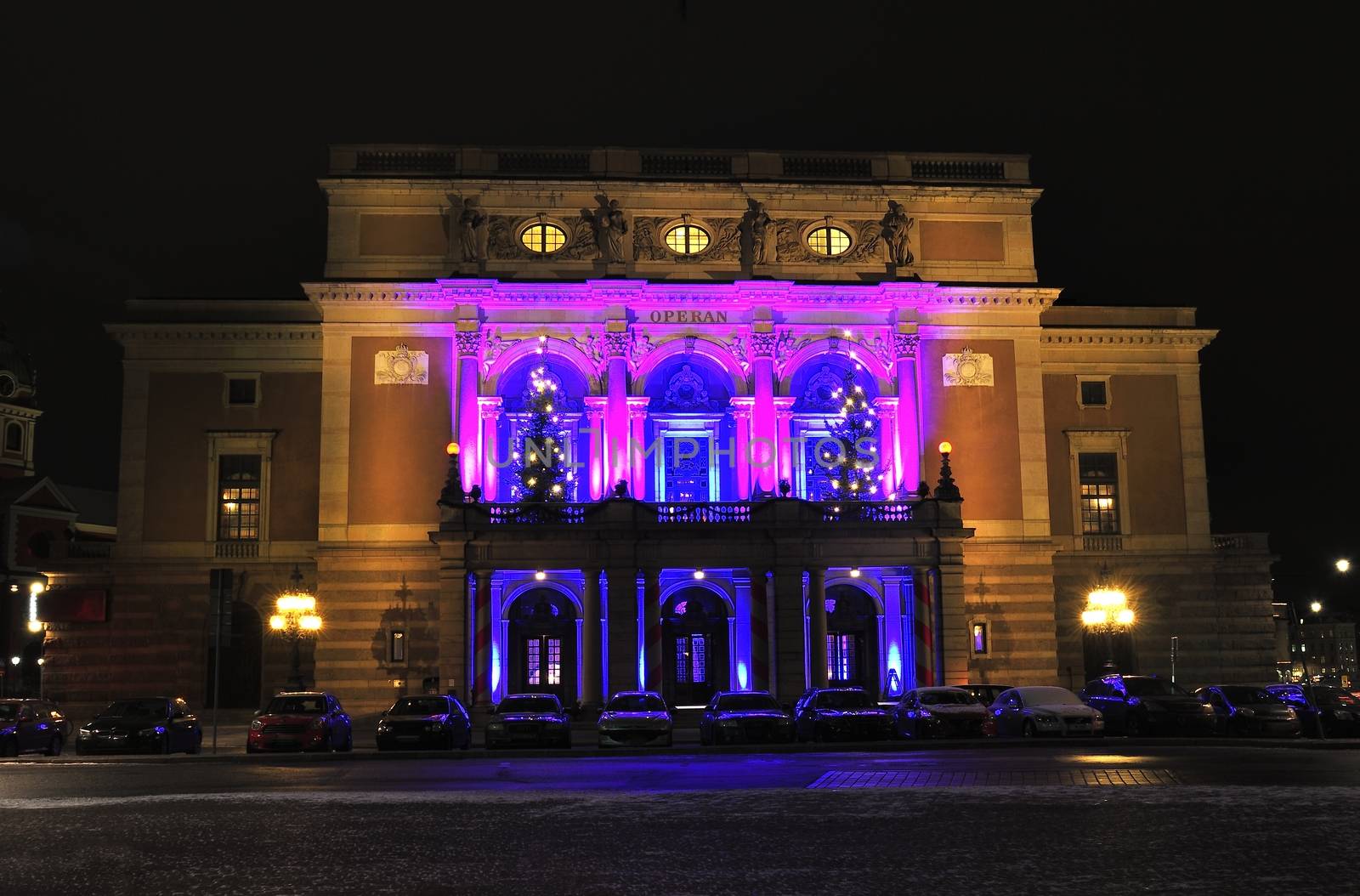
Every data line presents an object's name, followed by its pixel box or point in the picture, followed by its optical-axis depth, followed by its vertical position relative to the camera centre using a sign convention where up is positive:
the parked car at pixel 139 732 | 31.52 -2.32
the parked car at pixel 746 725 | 31.31 -2.30
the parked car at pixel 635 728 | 31.00 -2.30
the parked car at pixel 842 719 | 31.67 -2.21
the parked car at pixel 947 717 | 32.12 -2.20
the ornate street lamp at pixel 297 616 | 44.47 +0.52
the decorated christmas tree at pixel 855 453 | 47.69 +6.15
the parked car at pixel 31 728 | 31.89 -2.27
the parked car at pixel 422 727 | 30.69 -2.21
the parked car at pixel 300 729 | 30.36 -2.19
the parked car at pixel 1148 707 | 32.81 -2.12
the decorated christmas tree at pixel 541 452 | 46.38 +6.15
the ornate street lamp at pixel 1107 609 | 44.31 +0.47
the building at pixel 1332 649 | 155.50 -3.42
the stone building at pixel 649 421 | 46.94 +7.46
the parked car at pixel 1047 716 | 31.45 -2.17
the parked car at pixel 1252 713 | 32.09 -2.22
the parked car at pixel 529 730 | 30.75 -2.31
